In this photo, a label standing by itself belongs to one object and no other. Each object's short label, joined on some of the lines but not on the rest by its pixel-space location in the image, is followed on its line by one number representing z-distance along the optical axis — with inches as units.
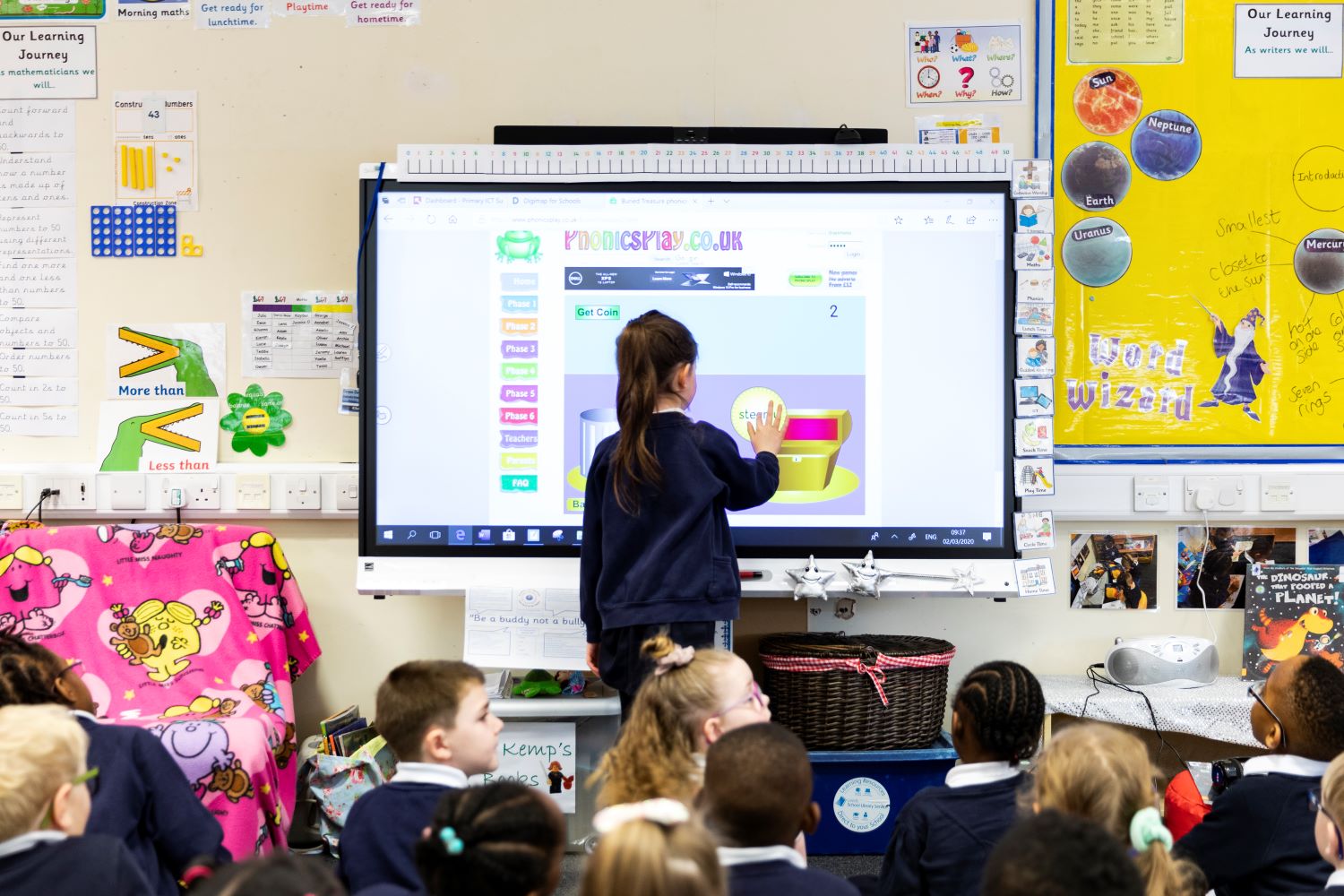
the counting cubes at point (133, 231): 120.2
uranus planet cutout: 118.5
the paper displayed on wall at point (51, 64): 120.1
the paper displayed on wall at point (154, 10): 120.0
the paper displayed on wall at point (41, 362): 120.4
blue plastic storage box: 106.8
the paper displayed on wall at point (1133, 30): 118.0
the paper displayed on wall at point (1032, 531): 110.5
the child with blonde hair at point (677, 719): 70.2
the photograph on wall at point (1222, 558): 119.9
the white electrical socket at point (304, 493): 118.3
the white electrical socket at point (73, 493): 118.5
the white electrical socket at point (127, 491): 118.4
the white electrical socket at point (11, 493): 119.0
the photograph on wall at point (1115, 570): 120.5
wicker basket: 106.3
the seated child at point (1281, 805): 69.9
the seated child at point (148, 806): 70.9
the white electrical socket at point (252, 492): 118.3
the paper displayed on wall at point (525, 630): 107.7
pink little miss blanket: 105.7
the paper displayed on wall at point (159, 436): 119.3
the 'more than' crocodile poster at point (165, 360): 119.9
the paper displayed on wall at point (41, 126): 120.2
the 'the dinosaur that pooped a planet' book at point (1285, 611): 116.7
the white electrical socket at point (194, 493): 118.5
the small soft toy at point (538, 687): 109.6
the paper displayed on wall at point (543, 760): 105.2
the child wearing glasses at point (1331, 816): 59.1
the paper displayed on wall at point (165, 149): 120.2
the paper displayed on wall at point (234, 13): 120.0
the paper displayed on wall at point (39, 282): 120.3
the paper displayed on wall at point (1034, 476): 110.2
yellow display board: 118.3
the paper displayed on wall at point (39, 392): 120.5
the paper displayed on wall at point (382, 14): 119.6
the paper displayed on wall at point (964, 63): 118.6
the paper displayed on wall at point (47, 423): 120.7
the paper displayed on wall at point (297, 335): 119.5
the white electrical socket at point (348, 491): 118.0
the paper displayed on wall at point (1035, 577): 110.4
